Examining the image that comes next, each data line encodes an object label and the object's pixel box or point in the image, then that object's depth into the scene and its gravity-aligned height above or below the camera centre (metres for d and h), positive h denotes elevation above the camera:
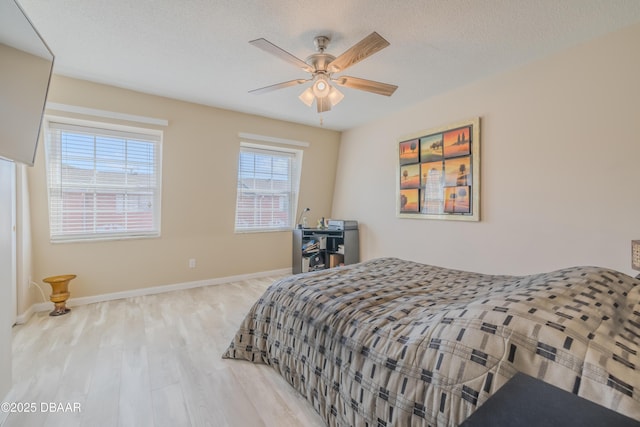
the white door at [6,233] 1.56 -0.16
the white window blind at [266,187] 4.46 +0.35
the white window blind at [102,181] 3.15 +0.31
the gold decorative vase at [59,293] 2.90 -0.92
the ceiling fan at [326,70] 1.97 +1.11
